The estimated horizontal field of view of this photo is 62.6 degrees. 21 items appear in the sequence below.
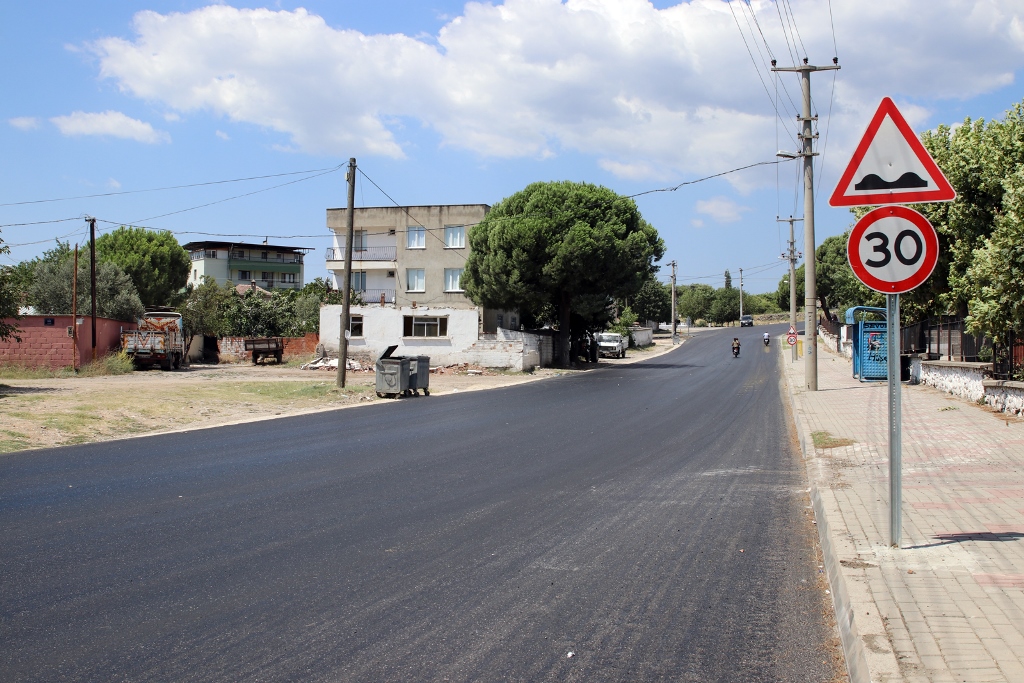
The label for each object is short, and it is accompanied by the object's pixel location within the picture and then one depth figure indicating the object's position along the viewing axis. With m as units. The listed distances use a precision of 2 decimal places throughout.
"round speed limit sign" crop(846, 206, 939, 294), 5.82
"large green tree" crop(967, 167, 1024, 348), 14.53
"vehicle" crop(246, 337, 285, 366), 45.91
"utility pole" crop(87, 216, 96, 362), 36.91
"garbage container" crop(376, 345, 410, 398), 25.75
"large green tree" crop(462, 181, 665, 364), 43.16
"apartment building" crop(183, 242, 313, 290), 90.62
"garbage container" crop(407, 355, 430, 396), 26.55
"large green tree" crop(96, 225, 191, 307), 59.22
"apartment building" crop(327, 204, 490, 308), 54.72
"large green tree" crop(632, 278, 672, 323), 104.09
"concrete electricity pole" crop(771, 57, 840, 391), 24.14
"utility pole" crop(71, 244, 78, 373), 34.62
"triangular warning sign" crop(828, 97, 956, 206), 5.95
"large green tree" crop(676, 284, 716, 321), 132.75
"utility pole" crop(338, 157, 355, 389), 27.25
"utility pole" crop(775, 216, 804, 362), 47.79
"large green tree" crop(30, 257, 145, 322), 48.31
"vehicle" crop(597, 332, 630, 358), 61.43
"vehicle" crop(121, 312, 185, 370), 38.91
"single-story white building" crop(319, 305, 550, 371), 43.03
